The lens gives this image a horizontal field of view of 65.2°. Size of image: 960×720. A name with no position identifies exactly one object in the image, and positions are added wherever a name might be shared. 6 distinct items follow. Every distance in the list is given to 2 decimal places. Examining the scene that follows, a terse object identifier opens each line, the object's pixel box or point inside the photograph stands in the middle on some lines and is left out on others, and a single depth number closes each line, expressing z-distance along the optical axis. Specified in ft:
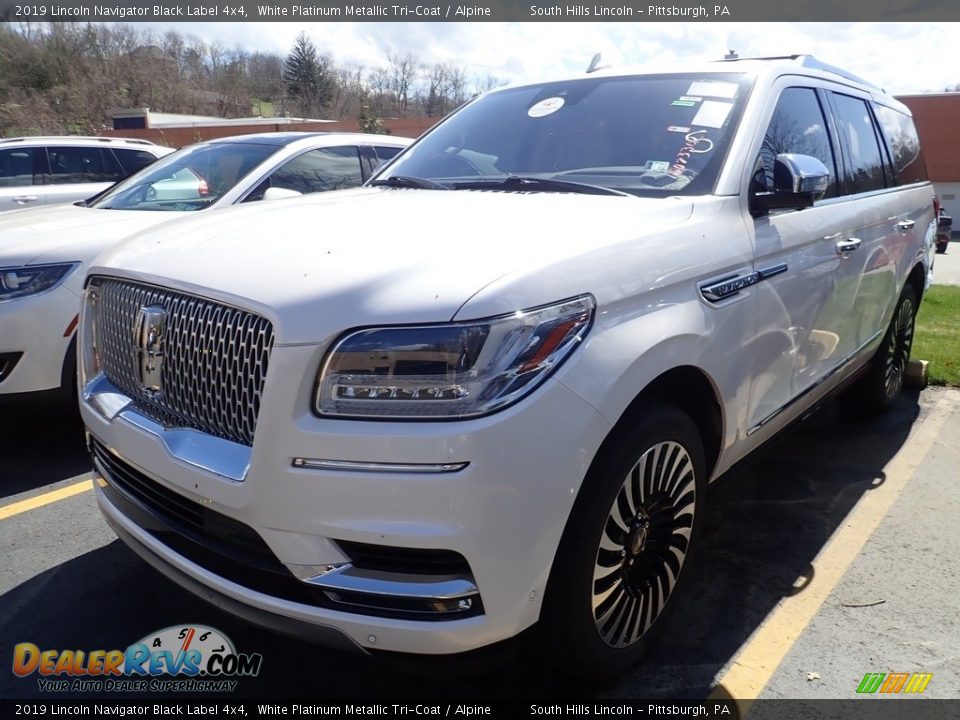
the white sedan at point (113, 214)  12.88
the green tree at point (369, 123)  110.63
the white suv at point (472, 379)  5.92
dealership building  90.58
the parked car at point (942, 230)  19.75
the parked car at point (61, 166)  28.63
